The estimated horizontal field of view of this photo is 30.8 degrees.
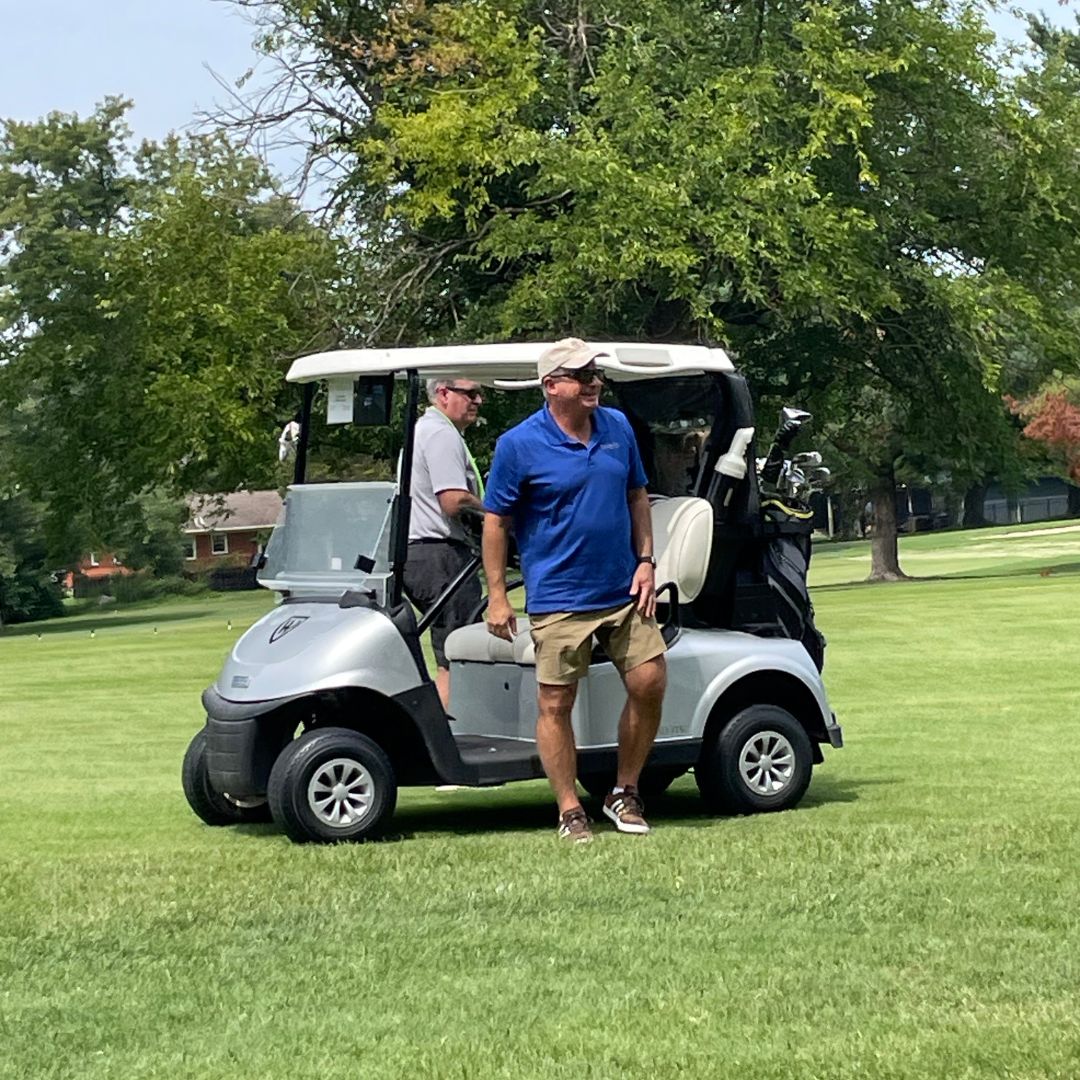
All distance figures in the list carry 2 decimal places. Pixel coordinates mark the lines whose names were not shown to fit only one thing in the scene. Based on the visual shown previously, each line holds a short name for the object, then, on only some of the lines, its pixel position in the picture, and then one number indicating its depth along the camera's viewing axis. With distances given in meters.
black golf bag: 8.78
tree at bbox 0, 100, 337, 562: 31.03
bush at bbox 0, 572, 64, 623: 69.06
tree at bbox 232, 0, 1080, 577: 27.91
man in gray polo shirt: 8.41
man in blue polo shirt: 7.54
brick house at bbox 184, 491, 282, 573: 93.12
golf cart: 7.82
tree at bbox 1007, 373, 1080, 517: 53.97
